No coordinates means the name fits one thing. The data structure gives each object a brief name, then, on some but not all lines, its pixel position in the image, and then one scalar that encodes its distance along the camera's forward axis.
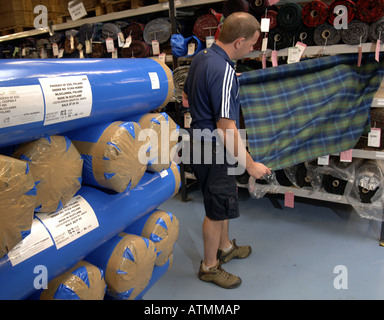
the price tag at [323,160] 2.60
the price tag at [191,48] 2.94
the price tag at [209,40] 2.80
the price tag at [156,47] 3.24
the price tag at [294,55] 2.44
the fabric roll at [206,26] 2.85
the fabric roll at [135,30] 3.35
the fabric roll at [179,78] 2.95
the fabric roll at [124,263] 1.37
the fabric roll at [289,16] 2.39
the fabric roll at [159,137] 1.46
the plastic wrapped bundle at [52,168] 1.05
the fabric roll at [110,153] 1.22
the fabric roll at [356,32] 2.22
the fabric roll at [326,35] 2.35
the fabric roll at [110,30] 3.44
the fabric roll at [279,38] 2.51
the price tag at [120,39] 3.38
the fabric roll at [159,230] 1.61
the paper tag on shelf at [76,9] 3.60
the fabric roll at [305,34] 2.45
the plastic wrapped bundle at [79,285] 1.16
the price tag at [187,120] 3.20
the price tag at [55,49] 4.09
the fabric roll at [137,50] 3.30
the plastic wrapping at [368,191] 2.48
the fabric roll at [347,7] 2.25
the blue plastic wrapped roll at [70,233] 1.00
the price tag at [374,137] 2.38
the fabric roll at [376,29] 2.16
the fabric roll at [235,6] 2.52
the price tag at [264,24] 2.44
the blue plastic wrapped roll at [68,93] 0.94
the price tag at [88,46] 3.64
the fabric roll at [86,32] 3.58
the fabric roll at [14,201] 0.87
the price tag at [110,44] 3.46
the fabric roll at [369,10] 2.15
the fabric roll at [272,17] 2.55
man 1.78
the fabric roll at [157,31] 3.20
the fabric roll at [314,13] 2.34
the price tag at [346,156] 2.50
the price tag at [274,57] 2.55
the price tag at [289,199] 2.84
